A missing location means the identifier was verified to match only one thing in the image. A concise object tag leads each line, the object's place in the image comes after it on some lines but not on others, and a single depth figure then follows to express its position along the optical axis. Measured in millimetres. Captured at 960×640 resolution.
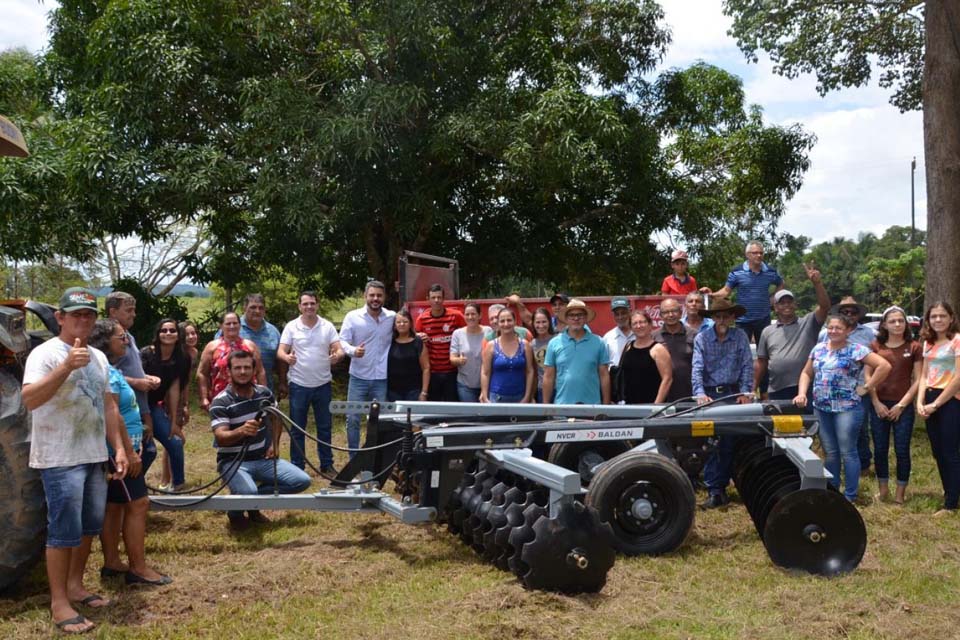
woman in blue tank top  8125
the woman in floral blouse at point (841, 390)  7168
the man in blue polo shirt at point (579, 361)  7582
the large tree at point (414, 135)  14797
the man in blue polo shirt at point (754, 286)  9250
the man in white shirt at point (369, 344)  8664
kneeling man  6621
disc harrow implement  5211
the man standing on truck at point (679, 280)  10211
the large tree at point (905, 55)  12438
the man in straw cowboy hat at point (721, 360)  7367
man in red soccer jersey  8930
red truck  10609
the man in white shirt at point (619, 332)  8570
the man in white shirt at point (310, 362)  8422
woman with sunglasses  7488
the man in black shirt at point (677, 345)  7730
